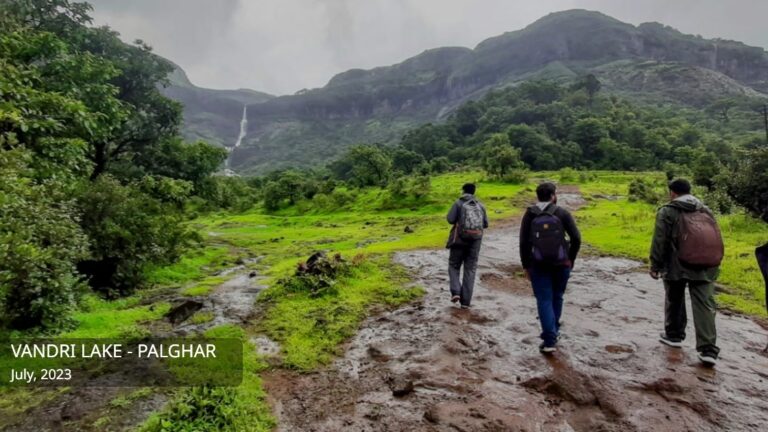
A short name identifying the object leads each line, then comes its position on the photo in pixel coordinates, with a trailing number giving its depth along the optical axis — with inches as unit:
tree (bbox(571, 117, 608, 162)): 3144.7
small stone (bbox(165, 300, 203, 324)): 366.0
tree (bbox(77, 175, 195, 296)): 474.0
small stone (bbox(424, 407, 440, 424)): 202.2
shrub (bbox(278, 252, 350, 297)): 422.3
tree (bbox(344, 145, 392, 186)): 2301.9
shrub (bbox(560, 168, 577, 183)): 2164.1
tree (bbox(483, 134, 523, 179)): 2059.5
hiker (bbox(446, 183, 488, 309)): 354.3
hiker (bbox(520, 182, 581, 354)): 261.4
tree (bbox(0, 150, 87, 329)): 264.5
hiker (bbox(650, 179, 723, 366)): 250.4
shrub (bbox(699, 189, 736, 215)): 975.2
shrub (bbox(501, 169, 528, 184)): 2055.9
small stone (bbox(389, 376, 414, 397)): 229.9
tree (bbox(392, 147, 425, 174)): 3111.2
